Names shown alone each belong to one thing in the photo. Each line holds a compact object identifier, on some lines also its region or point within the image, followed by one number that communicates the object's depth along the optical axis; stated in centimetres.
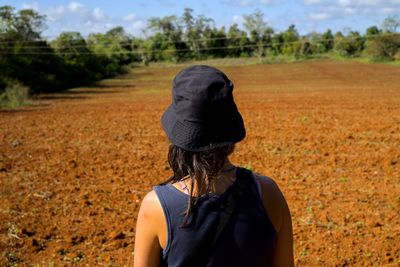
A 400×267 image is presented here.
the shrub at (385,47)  5725
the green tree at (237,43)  7925
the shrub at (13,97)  2347
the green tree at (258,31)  8500
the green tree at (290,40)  7669
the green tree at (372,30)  8328
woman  152
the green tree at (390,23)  7379
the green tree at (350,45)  7254
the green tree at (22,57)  3238
